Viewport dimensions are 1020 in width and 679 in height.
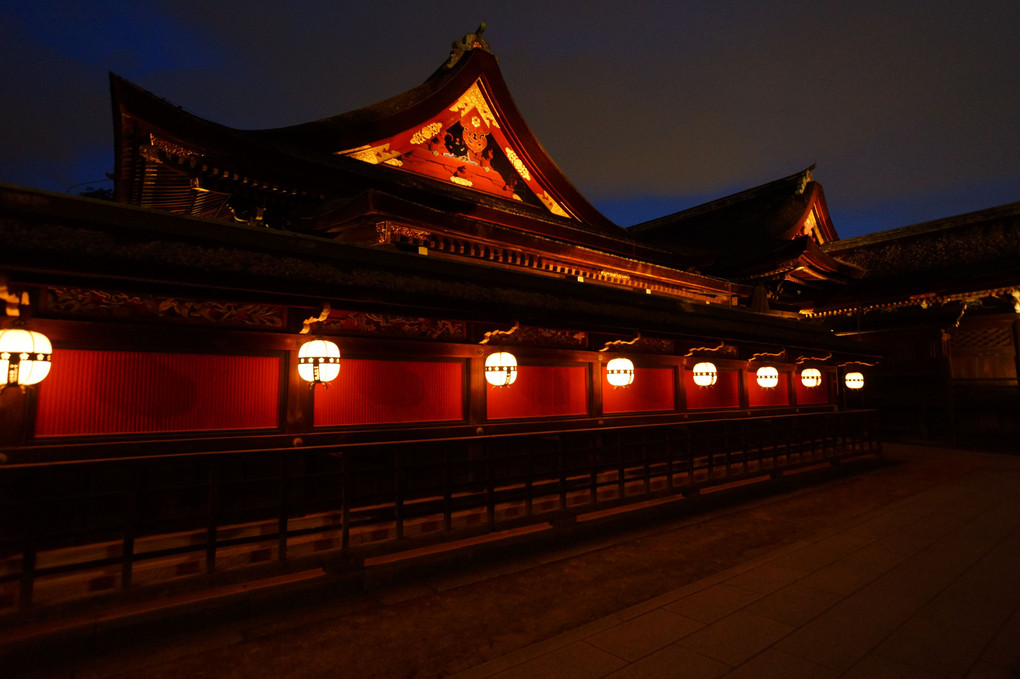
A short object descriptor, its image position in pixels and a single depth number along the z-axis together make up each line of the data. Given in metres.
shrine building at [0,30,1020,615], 4.81
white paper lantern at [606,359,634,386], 9.73
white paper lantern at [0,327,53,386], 4.48
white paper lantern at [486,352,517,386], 8.09
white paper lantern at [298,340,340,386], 6.11
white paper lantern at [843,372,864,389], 16.48
